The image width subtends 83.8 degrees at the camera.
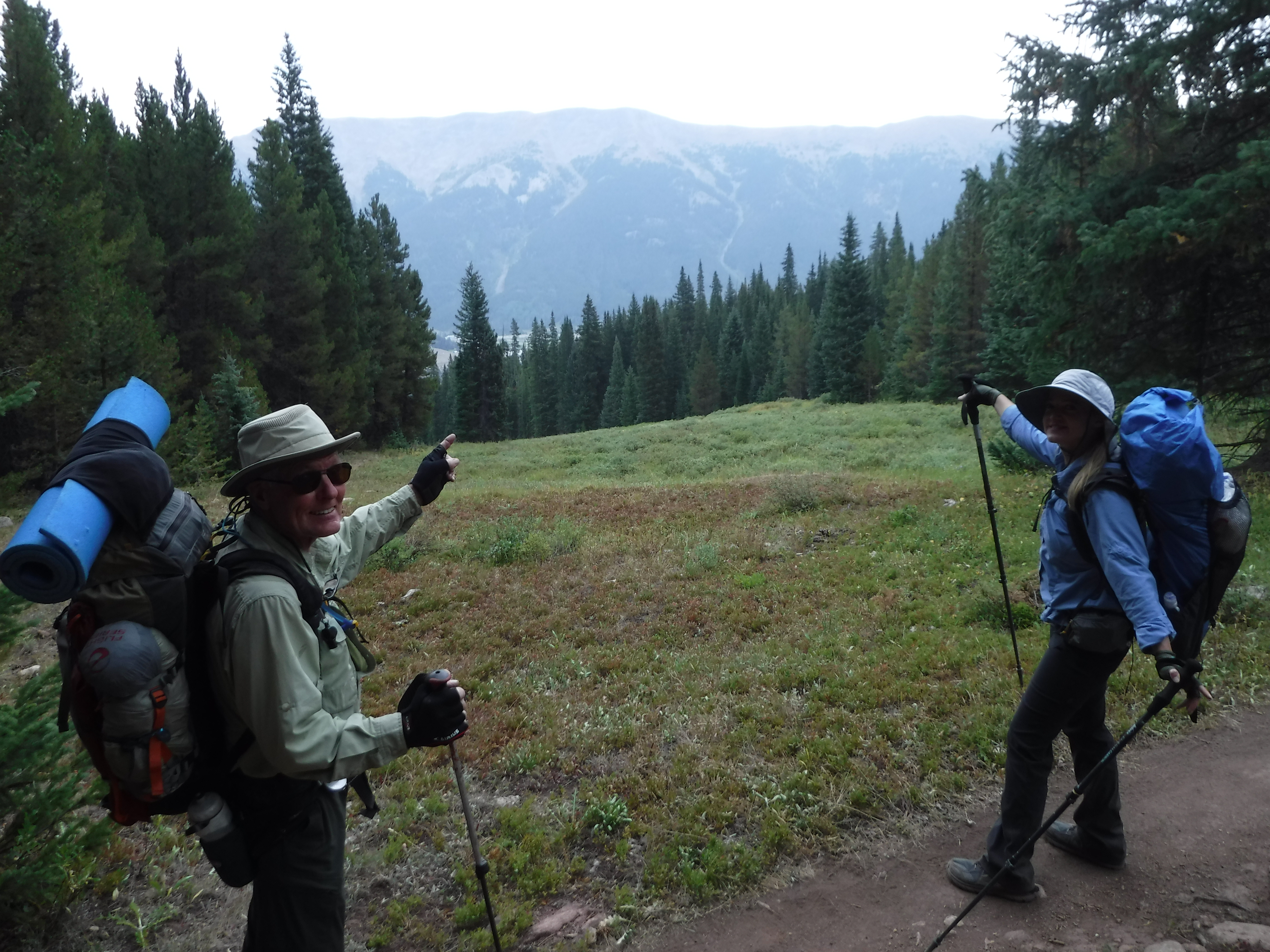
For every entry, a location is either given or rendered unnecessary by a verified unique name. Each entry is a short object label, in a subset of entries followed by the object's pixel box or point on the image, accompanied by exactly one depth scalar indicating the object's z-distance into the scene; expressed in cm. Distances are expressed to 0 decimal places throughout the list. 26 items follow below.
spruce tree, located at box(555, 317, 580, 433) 9825
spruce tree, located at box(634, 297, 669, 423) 8319
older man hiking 240
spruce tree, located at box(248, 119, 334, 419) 3256
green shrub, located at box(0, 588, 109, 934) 345
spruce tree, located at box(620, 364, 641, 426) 8331
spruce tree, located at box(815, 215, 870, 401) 6194
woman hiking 352
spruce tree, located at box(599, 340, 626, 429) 8812
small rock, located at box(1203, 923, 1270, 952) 372
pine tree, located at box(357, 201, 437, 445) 4131
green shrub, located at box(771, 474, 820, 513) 1512
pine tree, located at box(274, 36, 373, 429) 3553
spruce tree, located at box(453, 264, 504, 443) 5897
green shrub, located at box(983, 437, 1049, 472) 1614
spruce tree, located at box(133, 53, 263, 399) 2762
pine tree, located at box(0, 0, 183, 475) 1603
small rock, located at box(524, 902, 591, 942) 424
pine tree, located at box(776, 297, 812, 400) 7944
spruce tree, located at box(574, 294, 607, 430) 9456
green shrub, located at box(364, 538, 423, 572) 1236
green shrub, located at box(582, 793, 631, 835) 510
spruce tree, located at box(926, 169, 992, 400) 4762
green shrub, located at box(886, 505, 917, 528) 1298
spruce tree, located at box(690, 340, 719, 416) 8525
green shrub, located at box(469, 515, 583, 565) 1257
